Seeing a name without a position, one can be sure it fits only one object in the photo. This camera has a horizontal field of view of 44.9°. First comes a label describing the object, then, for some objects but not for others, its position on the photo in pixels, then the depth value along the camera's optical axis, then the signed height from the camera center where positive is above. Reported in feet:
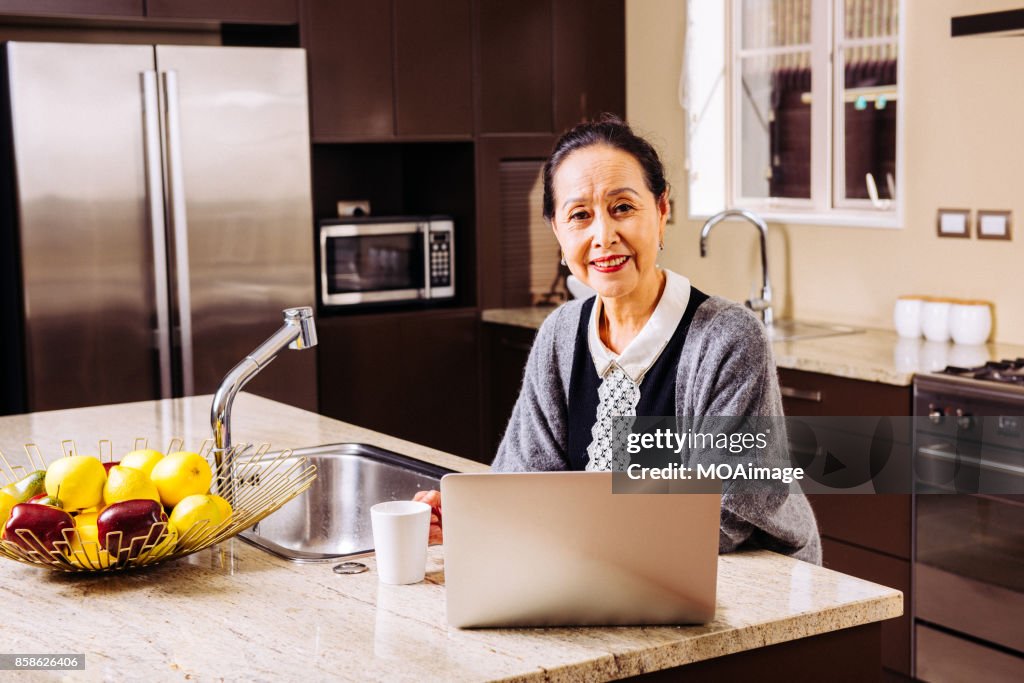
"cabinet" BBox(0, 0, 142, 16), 12.42 +2.35
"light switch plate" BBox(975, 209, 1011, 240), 11.90 -0.04
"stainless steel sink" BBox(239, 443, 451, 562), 7.52 -1.64
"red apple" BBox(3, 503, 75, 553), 5.32 -1.23
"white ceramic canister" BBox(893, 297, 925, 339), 12.61 -0.96
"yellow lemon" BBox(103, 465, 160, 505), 5.61 -1.13
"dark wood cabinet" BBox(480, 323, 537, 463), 15.11 -1.77
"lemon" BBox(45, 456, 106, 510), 5.59 -1.10
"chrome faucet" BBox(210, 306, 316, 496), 6.58 -0.66
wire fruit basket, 5.37 -1.34
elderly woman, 6.17 -0.61
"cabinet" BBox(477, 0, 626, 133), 15.39 +2.11
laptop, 4.63 -1.21
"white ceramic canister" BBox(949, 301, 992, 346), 11.97 -0.99
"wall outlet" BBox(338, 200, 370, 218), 16.01 +0.30
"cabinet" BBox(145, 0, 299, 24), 13.21 +2.45
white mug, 5.39 -1.35
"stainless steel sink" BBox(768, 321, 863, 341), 13.05 -1.15
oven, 9.93 -2.50
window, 13.46 +1.34
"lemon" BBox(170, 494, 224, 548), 5.49 -1.24
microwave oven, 14.40 -0.34
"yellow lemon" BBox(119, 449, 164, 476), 5.92 -1.07
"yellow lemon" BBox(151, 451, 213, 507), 5.70 -1.11
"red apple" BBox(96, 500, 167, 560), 5.37 -1.25
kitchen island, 4.51 -1.55
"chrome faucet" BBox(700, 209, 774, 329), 13.61 -0.25
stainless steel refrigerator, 12.21 +0.19
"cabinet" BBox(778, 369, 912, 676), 10.78 -2.66
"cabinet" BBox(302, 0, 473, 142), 14.19 +1.91
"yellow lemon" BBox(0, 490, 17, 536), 5.64 -1.21
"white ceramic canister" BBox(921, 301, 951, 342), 12.32 -0.99
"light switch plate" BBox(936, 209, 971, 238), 12.28 -0.02
